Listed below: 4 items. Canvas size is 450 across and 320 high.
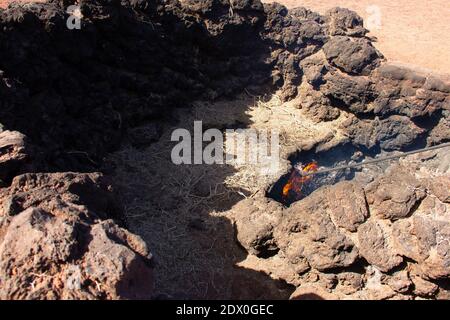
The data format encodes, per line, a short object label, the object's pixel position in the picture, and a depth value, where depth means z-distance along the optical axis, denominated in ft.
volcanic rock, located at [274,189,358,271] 12.23
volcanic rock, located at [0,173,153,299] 7.40
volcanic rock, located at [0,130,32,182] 10.63
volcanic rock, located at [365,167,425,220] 11.72
